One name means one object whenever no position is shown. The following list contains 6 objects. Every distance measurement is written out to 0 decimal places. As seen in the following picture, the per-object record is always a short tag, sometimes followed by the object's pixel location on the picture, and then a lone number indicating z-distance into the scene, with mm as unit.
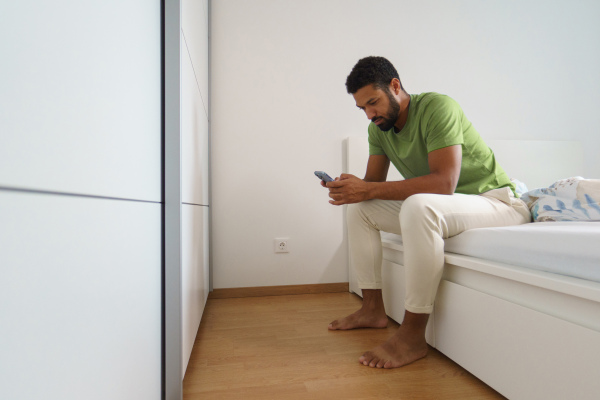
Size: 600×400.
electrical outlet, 2166
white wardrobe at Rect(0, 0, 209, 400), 293
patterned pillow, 1184
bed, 725
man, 1177
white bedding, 771
